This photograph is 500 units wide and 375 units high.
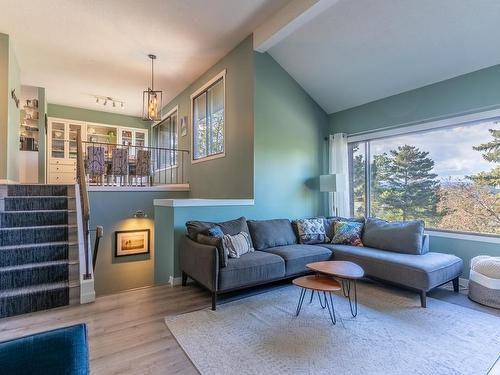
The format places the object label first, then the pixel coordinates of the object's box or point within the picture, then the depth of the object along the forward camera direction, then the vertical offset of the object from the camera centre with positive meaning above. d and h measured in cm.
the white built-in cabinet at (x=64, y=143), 799 +153
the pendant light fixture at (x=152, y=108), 460 +143
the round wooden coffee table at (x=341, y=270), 274 -82
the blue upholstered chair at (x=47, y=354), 103 -62
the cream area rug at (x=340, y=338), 205 -128
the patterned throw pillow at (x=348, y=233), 426 -65
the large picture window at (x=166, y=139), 774 +168
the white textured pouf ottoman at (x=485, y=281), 308 -104
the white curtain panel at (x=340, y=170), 512 +41
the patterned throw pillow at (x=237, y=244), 336 -65
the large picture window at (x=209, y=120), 553 +160
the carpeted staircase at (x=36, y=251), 291 -66
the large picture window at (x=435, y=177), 368 +21
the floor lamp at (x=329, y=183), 474 +16
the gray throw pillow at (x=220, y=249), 304 -62
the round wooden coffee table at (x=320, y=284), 261 -91
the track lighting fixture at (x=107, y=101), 771 +269
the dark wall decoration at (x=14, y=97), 510 +190
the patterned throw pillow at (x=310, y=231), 439 -63
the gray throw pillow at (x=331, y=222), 458 -52
